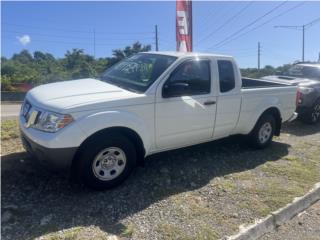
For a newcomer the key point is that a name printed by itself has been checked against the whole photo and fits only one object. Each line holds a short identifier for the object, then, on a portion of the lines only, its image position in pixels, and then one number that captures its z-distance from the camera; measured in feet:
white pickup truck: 9.20
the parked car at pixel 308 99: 21.56
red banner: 27.06
